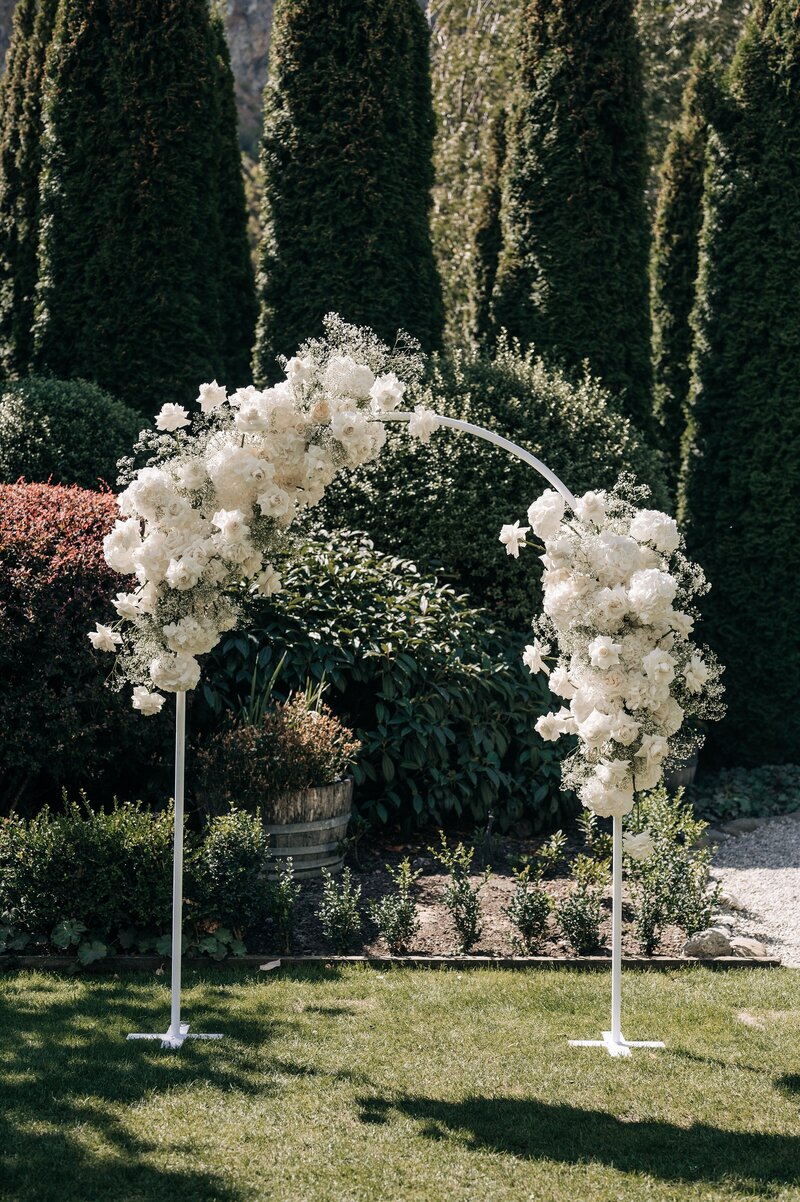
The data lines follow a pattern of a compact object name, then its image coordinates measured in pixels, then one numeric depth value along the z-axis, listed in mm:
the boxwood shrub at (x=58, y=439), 8234
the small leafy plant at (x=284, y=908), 5105
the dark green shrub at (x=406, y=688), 6594
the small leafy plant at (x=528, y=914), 5191
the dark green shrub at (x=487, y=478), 7836
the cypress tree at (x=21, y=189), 11102
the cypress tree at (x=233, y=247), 12336
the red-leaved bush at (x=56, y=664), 5582
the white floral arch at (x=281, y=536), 4035
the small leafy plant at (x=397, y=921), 5090
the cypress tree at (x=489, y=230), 13359
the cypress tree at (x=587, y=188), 9453
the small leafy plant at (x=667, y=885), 5227
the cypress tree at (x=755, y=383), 8727
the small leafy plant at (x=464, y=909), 5164
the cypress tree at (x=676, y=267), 11438
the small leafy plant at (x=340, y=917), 5086
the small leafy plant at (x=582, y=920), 5160
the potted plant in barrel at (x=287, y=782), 5672
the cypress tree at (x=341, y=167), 9836
